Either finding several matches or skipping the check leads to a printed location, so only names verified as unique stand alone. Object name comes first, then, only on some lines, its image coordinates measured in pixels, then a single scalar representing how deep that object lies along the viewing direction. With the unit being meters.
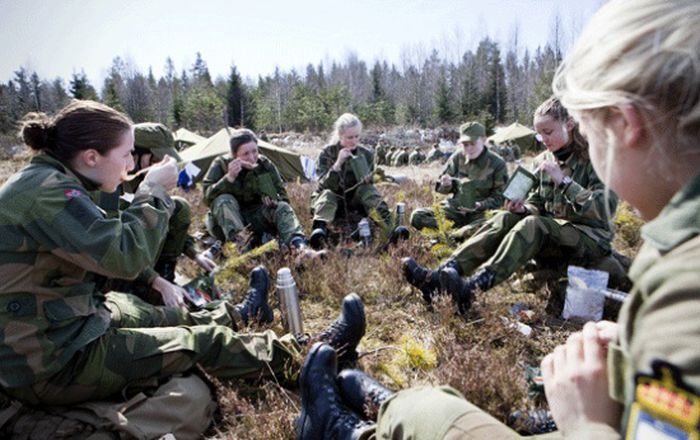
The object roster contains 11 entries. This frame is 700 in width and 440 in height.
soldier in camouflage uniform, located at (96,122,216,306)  3.18
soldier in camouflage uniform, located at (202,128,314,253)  5.45
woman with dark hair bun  1.99
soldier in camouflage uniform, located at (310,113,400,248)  6.11
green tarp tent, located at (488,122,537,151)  23.11
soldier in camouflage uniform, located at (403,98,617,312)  3.56
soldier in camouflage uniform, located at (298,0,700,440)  0.71
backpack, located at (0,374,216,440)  2.08
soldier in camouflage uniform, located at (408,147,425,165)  21.86
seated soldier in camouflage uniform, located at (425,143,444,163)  22.41
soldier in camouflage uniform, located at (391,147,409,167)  22.98
